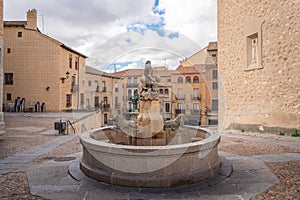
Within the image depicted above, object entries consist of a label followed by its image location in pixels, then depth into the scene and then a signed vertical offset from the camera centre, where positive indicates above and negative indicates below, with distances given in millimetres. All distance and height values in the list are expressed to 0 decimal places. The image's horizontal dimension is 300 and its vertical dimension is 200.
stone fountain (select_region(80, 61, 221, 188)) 3777 -1027
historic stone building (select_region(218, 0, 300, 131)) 9234 +1658
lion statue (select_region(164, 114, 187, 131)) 5762 -546
